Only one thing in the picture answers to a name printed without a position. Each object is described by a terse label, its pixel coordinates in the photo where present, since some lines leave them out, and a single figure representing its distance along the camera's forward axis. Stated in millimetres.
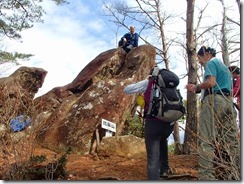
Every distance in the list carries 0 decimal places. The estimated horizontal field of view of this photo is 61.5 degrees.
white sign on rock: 3554
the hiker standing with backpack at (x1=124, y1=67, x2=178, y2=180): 1970
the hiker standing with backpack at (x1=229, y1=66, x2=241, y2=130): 1944
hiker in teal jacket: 1664
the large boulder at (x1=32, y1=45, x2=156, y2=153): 3695
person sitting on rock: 5412
